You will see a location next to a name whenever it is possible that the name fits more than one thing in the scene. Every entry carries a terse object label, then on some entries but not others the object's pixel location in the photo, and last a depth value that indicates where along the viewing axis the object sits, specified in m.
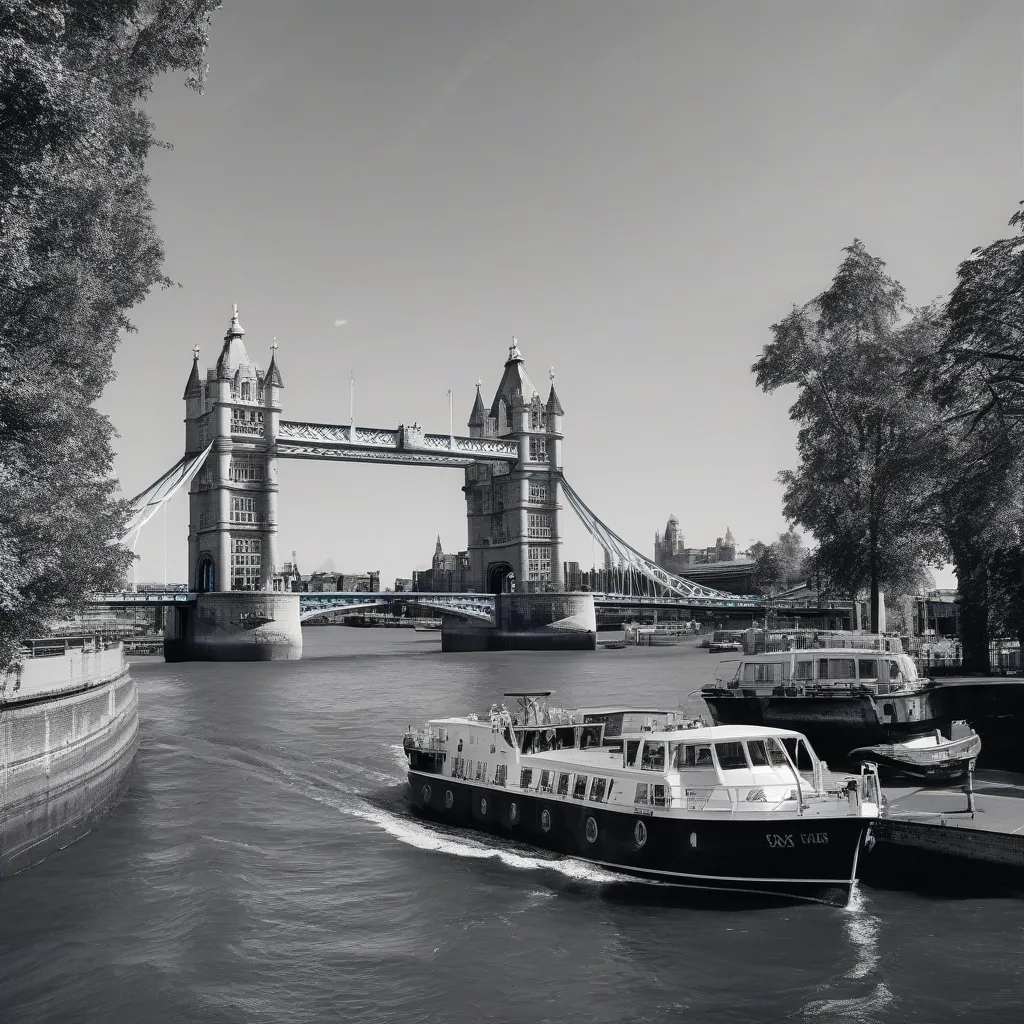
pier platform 18.02
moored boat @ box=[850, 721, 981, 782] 23.78
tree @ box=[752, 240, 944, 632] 37.97
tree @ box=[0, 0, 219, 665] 18.05
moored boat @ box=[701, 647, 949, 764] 30.11
